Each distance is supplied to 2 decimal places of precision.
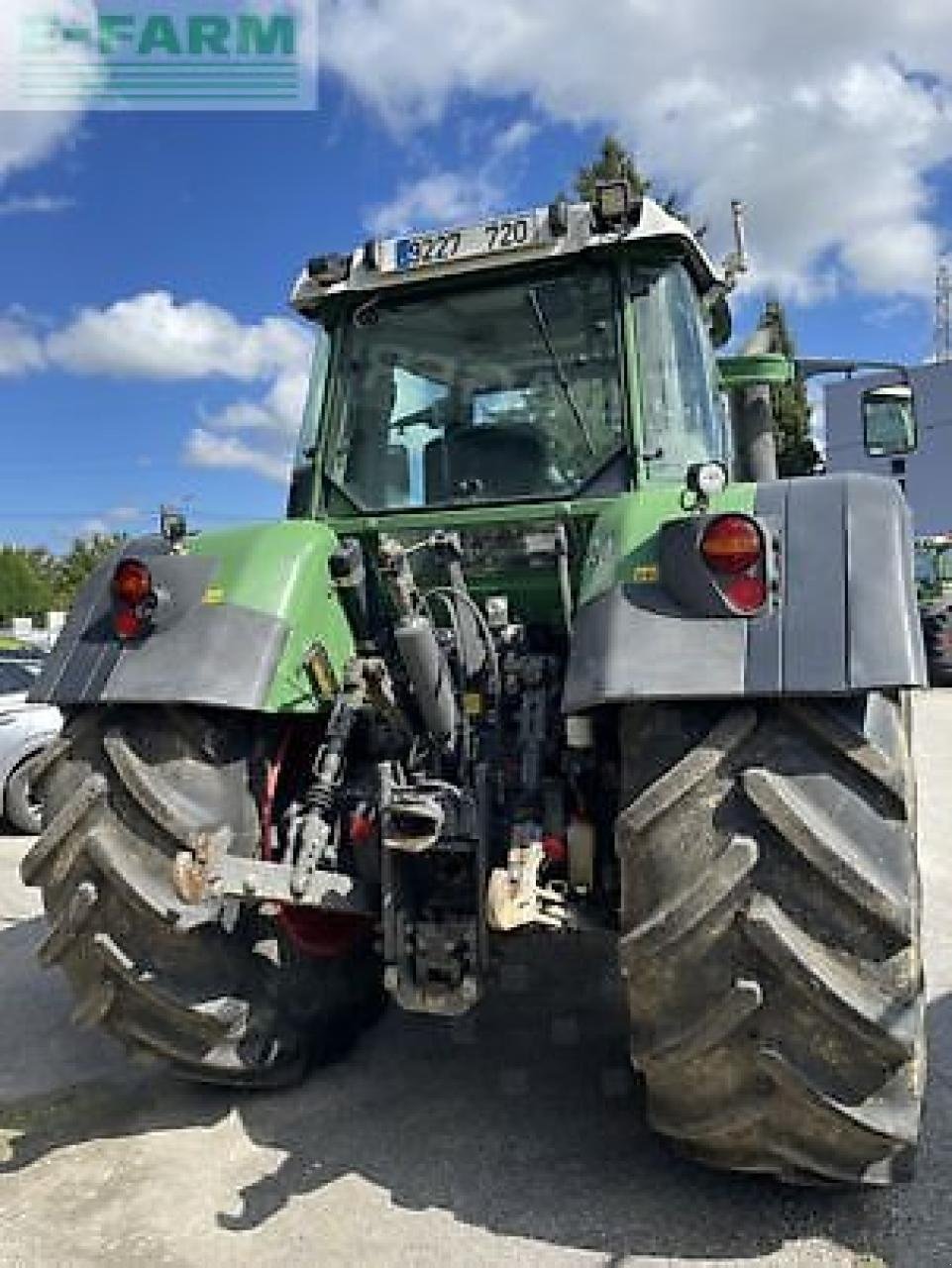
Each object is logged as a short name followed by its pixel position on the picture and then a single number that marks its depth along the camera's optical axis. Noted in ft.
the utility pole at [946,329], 156.04
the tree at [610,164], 48.57
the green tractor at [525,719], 8.49
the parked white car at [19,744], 28.40
